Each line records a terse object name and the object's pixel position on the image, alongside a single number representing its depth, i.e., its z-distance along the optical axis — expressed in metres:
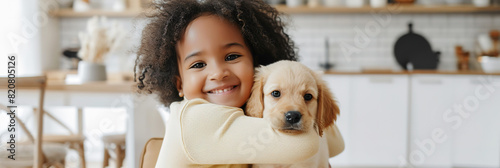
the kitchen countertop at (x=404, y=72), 3.42
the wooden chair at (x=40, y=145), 1.77
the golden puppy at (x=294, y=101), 0.68
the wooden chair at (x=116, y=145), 2.23
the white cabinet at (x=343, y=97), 3.55
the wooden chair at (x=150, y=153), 0.94
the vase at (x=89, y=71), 2.64
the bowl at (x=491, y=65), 3.48
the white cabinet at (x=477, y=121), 3.40
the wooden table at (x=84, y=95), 2.13
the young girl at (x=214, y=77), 0.68
